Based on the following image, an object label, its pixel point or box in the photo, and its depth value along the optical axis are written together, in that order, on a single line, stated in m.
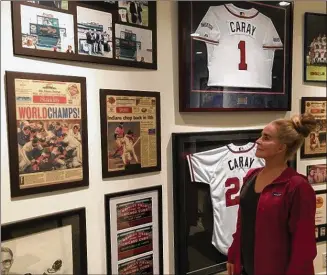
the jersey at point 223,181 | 2.30
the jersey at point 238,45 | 2.28
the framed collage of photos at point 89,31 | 1.62
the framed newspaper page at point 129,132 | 1.93
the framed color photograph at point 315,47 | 2.72
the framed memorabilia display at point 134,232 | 1.98
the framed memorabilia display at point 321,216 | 2.87
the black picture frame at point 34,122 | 1.58
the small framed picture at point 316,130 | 2.77
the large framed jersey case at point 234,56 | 2.20
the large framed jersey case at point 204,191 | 2.22
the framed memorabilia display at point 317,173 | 2.82
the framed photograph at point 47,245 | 1.62
